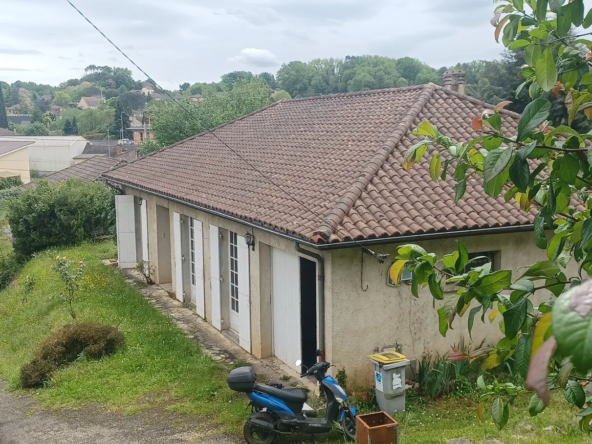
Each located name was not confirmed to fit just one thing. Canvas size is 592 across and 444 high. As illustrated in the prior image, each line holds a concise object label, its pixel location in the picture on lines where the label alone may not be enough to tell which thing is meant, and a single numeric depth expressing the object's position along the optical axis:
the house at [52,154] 64.75
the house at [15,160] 54.96
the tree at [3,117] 97.44
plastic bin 8.49
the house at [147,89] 120.62
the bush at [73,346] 11.22
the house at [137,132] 78.24
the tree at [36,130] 99.25
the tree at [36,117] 113.01
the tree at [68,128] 98.00
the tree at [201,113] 30.55
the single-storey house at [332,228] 9.05
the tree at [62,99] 154.19
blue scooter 7.93
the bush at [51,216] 23.14
